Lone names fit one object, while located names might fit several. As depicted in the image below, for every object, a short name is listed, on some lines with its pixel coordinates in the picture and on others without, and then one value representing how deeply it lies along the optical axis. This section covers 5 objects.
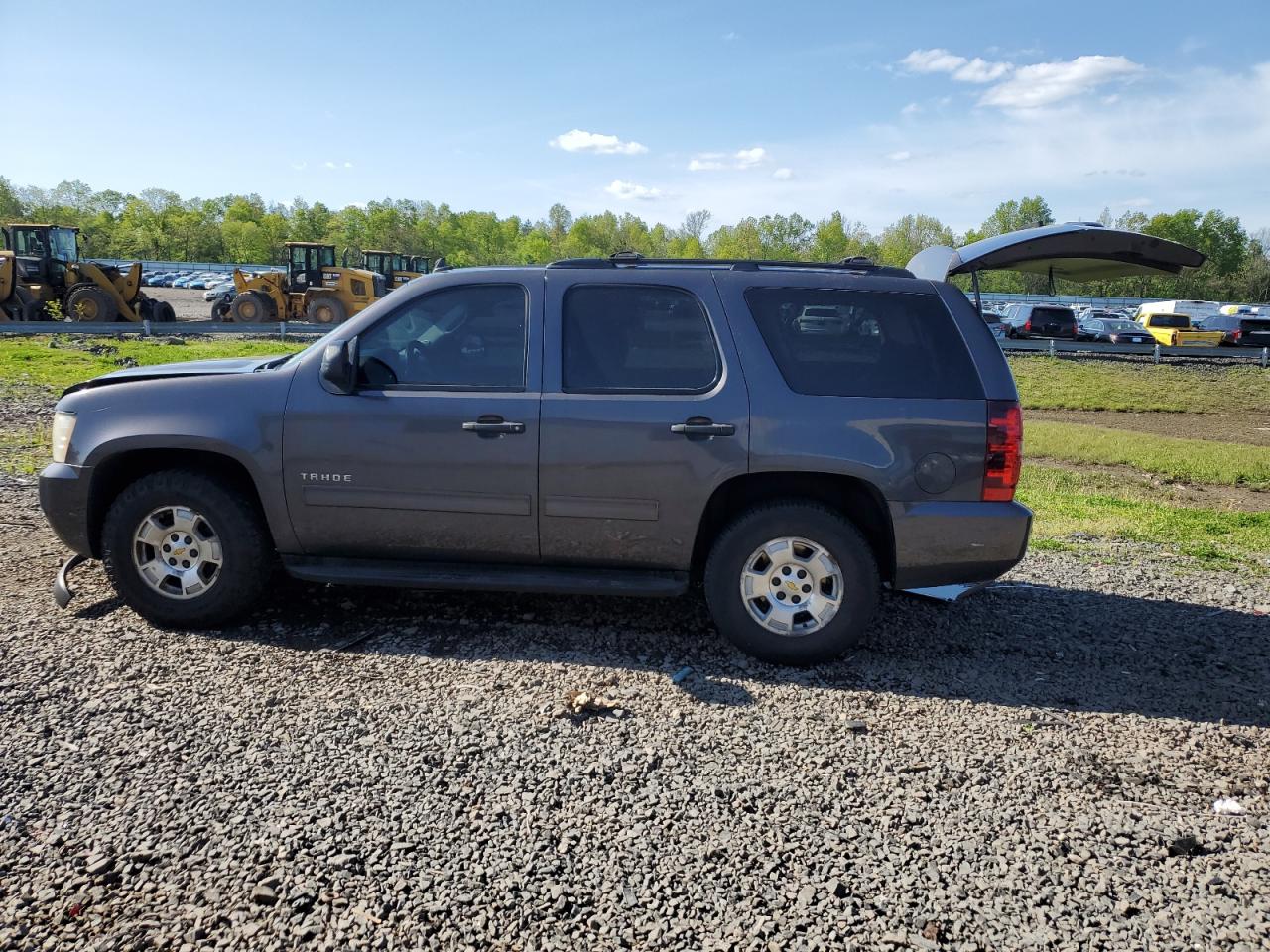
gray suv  4.40
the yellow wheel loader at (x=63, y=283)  26.47
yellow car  39.31
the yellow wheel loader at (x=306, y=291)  30.56
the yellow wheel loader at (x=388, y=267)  36.91
